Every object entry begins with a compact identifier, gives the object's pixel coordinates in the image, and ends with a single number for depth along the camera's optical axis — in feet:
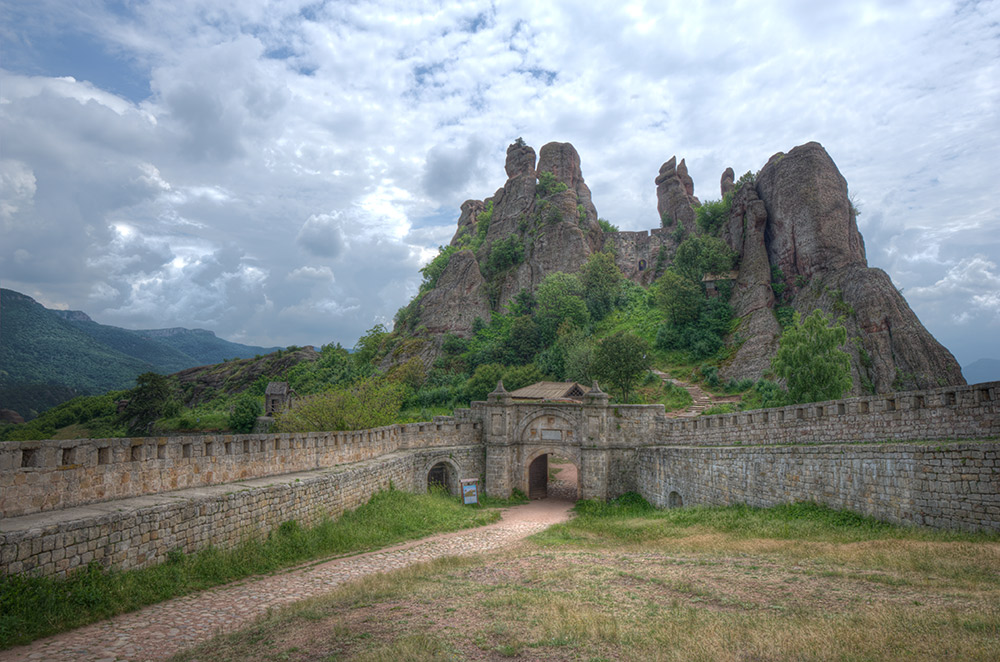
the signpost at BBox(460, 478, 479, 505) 73.63
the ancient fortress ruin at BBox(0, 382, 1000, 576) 26.07
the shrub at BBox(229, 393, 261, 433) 159.12
